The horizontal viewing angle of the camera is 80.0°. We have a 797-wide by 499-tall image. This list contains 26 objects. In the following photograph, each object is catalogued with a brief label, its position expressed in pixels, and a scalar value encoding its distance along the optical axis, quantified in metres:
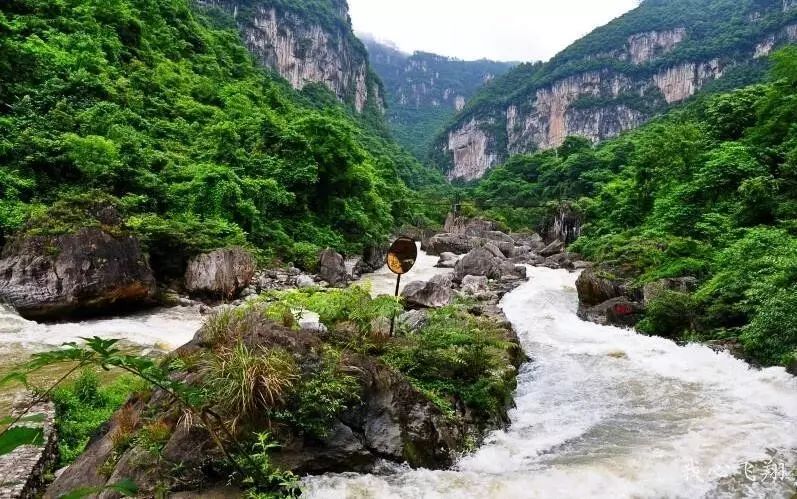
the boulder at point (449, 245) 39.81
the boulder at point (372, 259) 24.67
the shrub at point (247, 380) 4.93
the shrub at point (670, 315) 12.27
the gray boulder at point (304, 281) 16.92
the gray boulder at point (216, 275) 14.91
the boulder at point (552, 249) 37.00
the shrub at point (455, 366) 7.10
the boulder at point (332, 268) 19.44
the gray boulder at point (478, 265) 23.67
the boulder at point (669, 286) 13.88
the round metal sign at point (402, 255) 8.05
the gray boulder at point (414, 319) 9.07
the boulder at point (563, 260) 29.12
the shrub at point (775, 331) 9.21
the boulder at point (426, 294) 14.36
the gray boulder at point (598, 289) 15.82
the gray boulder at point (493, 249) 30.48
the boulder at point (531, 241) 43.40
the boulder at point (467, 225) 49.12
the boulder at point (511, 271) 23.57
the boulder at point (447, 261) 31.10
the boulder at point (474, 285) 19.15
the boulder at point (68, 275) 11.36
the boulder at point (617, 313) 13.84
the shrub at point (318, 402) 5.18
